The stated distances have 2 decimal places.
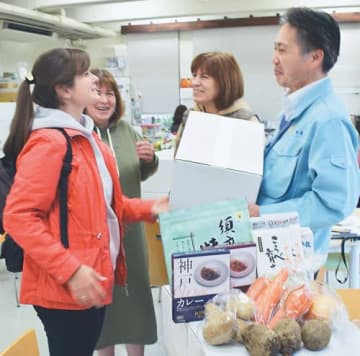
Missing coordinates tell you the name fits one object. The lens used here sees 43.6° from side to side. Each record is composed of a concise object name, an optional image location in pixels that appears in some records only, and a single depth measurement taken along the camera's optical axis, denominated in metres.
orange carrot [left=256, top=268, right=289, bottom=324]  1.06
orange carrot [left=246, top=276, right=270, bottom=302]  1.11
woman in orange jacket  1.20
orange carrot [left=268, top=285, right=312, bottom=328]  1.04
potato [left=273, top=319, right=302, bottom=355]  0.96
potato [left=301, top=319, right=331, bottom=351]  0.98
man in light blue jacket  1.25
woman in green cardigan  1.94
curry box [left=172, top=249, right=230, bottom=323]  1.10
